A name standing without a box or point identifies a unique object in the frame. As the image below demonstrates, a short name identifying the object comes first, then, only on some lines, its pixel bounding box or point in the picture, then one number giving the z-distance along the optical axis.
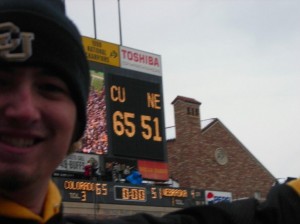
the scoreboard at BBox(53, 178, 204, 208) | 14.40
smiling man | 1.45
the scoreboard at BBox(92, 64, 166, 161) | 16.34
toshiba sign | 17.41
